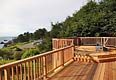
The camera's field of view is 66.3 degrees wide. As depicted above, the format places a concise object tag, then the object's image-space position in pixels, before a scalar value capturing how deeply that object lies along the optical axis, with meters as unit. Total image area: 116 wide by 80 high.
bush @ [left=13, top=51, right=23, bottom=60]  15.00
